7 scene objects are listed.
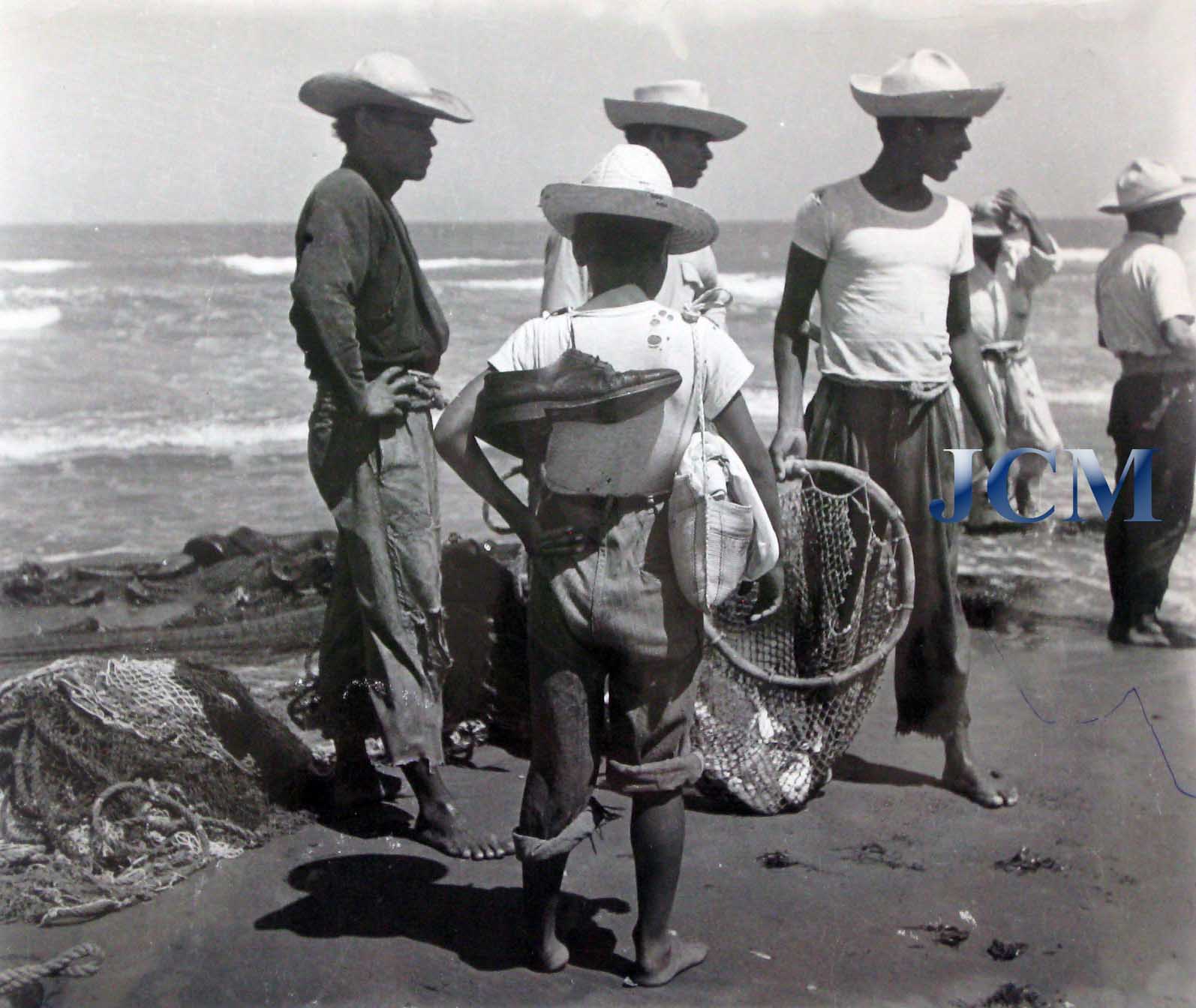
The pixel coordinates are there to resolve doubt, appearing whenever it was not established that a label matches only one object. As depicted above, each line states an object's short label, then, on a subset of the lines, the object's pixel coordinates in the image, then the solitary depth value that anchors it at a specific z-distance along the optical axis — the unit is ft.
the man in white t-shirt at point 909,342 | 15.25
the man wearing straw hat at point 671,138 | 16.25
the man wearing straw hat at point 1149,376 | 20.67
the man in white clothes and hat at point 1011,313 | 25.93
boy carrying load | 10.92
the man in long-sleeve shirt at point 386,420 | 14.08
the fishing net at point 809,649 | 15.23
